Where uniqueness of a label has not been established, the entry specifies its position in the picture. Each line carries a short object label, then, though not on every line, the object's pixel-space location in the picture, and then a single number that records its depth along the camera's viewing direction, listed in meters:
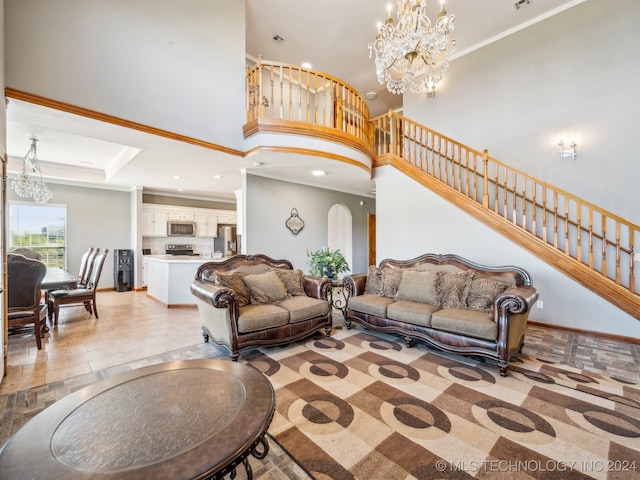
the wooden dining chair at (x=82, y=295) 3.95
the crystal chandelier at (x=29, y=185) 4.91
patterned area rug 1.51
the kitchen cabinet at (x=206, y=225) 8.11
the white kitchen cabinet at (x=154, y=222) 7.15
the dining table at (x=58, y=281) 3.66
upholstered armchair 2.96
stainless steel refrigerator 8.08
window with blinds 5.82
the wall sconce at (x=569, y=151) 4.42
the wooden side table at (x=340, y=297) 3.85
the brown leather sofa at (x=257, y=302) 2.84
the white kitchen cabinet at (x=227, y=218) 8.55
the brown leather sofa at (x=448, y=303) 2.58
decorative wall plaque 5.78
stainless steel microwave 7.46
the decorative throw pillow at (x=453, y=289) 3.17
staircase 3.56
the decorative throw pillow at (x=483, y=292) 3.00
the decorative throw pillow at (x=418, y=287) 3.34
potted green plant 4.54
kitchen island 5.18
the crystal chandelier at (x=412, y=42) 2.89
